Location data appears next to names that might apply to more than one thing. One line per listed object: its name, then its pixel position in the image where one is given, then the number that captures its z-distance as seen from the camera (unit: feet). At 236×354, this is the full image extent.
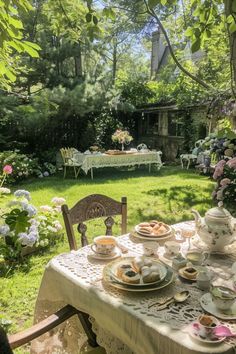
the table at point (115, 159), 29.37
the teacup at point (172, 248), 5.86
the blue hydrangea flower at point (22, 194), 11.66
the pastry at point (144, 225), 6.97
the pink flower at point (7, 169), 11.18
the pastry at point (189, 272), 5.02
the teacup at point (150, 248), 5.83
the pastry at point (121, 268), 4.91
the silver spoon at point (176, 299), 4.29
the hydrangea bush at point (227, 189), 14.01
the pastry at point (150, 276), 4.73
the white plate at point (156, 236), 6.56
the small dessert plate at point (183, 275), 4.98
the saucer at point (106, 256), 5.65
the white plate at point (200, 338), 3.55
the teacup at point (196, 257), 5.52
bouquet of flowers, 32.45
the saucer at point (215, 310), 4.05
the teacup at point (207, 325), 3.65
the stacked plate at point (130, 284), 4.61
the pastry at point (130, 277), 4.70
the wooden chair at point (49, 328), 4.36
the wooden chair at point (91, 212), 6.88
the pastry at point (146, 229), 6.72
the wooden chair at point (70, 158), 30.07
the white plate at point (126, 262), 4.67
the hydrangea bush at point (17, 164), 27.50
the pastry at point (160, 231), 6.68
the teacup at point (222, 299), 4.14
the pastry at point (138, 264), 5.06
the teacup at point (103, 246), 5.77
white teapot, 5.72
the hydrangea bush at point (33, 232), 11.59
